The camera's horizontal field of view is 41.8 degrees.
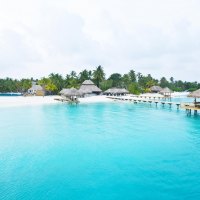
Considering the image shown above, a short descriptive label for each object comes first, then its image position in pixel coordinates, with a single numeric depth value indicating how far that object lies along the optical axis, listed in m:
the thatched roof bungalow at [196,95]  33.09
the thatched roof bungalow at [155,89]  87.94
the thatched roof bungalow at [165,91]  71.09
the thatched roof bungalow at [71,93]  55.22
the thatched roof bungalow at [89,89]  70.19
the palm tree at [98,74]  77.22
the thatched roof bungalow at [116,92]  73.88
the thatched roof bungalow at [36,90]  73.88
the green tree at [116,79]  87.31
